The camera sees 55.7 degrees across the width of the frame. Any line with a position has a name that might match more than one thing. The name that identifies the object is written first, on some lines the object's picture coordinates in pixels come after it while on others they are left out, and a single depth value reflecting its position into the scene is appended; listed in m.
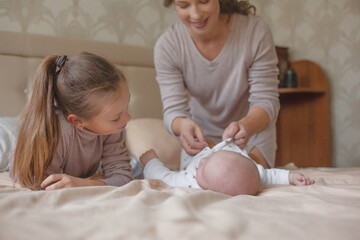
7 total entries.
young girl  1.01
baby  0.97
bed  0.55
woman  1.48
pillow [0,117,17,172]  1.36
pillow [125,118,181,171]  1.72
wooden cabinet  2.57
